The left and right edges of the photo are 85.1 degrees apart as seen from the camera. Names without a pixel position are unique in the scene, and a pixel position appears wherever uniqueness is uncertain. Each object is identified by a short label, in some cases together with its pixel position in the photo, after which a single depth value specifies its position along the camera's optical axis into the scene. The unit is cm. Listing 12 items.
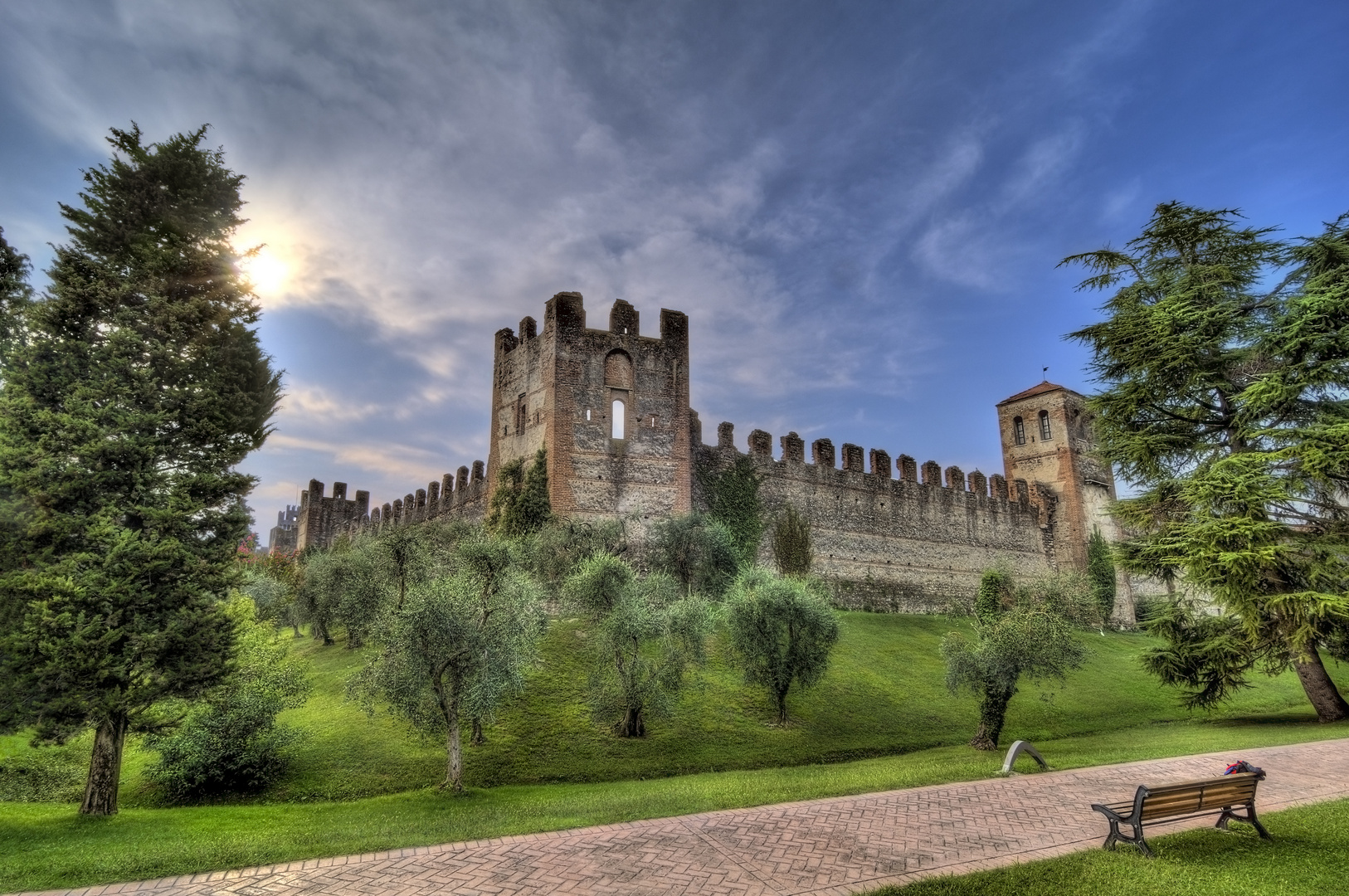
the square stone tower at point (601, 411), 2862
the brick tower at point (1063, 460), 4638
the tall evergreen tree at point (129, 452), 1119
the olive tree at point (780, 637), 1923
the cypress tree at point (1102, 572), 4497
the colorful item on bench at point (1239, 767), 879
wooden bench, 802
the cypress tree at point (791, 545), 3356
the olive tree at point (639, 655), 1759
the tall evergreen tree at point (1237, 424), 1650
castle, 2927
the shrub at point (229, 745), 1503
